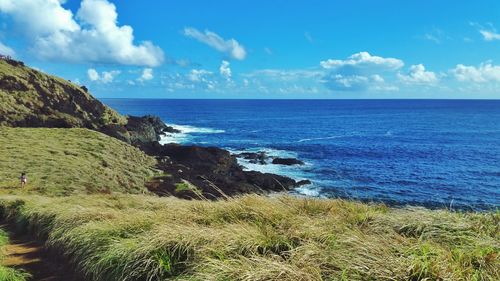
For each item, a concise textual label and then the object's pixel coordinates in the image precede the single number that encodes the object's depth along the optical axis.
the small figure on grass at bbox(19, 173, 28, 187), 27.12
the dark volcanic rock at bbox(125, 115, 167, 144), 70.06
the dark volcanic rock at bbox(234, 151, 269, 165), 60.67
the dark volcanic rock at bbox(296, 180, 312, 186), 44.71
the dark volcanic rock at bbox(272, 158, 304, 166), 58.67
